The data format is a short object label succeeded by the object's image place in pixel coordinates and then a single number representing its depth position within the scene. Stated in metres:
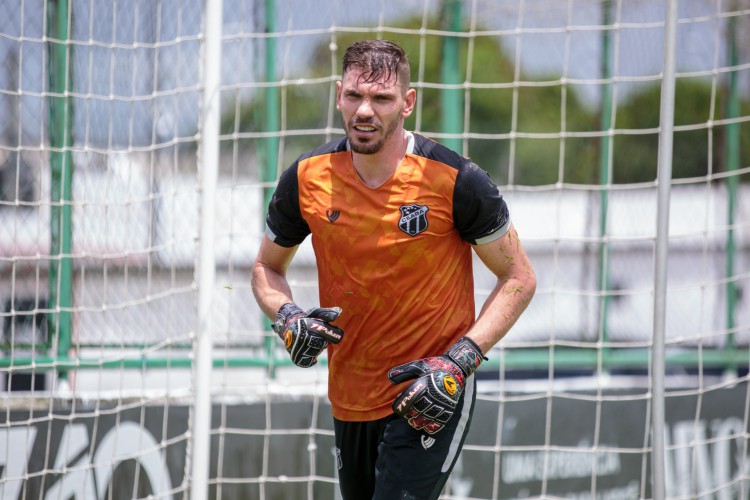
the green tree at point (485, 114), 11.17
